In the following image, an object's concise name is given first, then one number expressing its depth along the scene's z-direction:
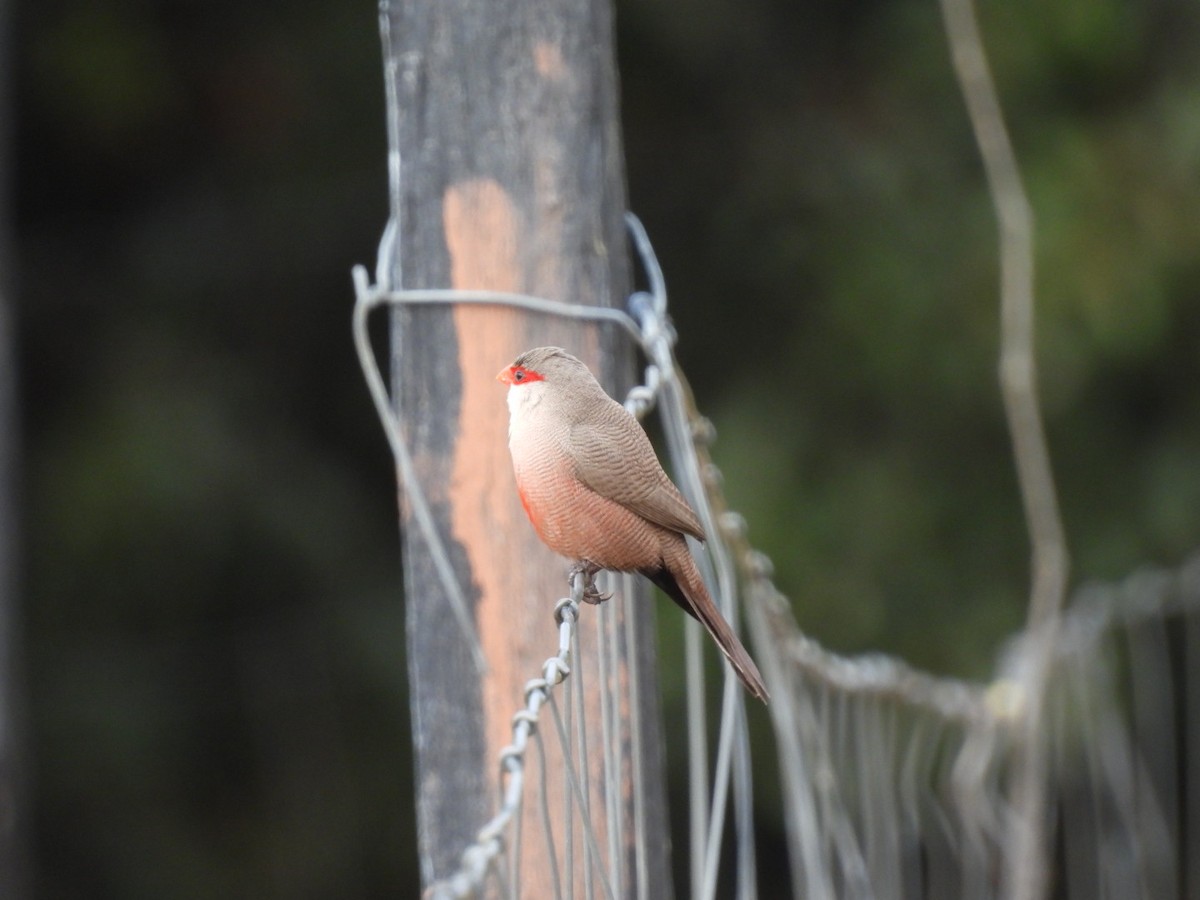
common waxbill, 4.86
